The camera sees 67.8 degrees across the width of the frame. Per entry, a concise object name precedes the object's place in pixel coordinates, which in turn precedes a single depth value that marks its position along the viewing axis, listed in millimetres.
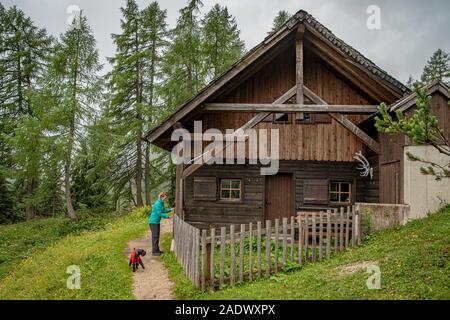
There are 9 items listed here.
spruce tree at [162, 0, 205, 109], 22672
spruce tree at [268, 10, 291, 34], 29125
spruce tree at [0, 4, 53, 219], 24891
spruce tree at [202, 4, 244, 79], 23906
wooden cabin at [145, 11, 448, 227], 12656
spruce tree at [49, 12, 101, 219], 20656
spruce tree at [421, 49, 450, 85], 36688
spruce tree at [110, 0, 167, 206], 23828
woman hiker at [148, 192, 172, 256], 10078
